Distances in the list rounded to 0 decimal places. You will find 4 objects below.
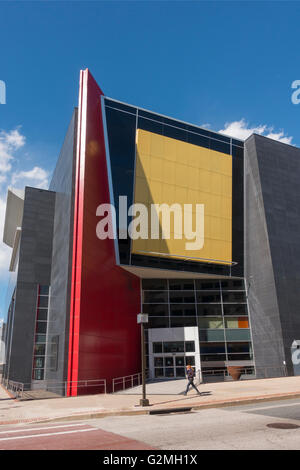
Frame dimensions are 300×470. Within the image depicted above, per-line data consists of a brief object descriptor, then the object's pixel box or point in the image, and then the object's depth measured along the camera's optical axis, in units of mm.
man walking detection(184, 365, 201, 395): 18656
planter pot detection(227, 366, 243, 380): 29984
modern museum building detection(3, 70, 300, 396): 27484
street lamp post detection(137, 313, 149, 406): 14961
